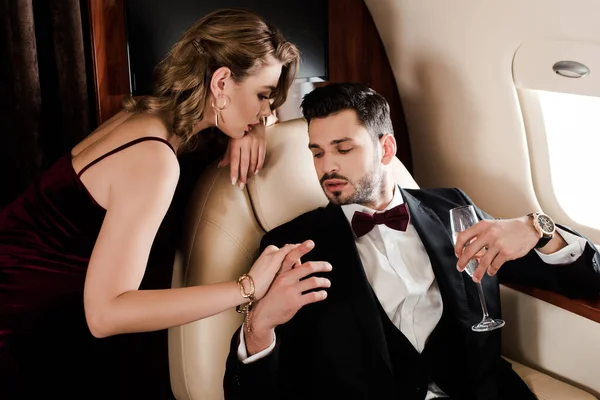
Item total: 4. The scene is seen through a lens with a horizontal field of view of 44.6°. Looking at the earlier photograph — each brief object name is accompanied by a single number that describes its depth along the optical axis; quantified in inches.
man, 77.5
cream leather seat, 84.0
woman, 74.2
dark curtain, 88.0
